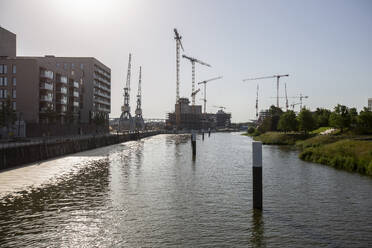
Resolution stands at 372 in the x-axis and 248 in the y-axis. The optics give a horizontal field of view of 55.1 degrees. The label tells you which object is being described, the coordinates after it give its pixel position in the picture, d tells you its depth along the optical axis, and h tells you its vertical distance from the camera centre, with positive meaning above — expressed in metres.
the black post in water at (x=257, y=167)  21.16 -2.30
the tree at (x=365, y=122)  74.65 +1.54
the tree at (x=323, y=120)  109.69 +2.76
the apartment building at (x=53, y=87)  92.44 +12.42
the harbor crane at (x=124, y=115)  183.61 +6.77
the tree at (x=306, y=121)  91.50 +2.04
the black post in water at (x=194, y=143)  62.39 -2.64
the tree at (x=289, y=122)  103.62 +2.02
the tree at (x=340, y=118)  81.12 +2.63
